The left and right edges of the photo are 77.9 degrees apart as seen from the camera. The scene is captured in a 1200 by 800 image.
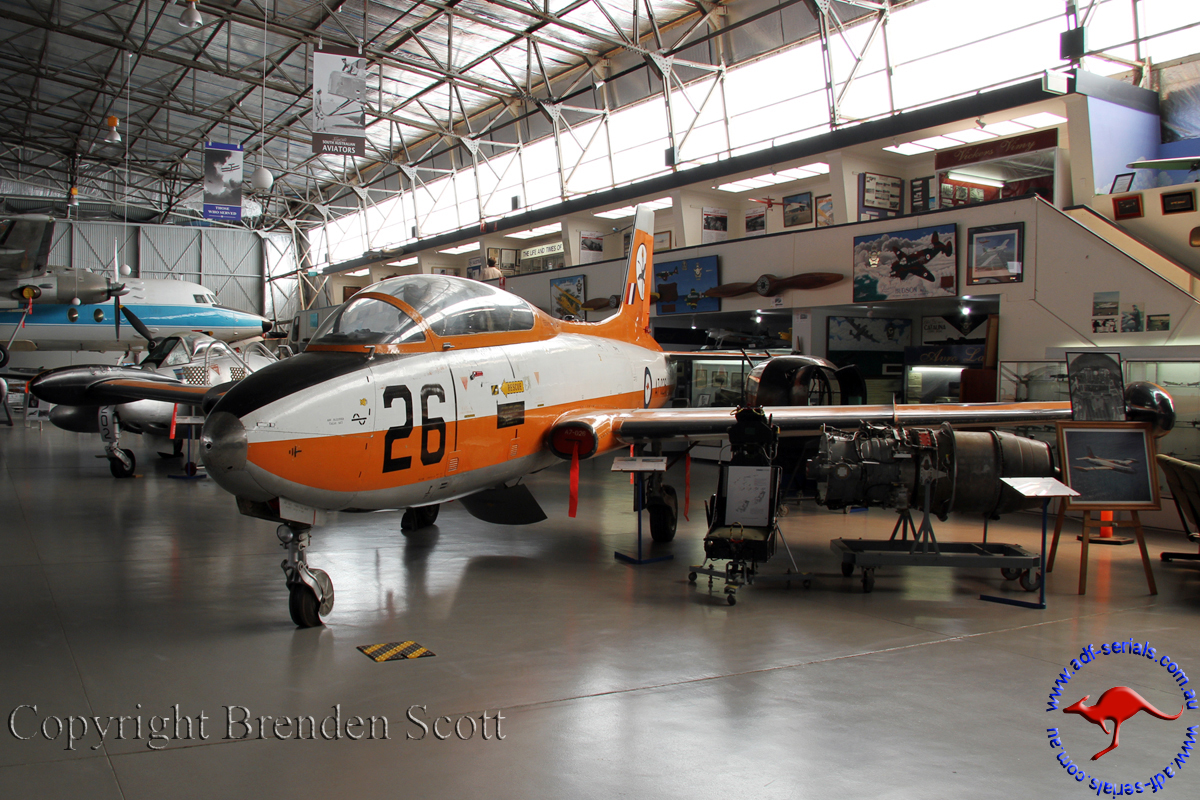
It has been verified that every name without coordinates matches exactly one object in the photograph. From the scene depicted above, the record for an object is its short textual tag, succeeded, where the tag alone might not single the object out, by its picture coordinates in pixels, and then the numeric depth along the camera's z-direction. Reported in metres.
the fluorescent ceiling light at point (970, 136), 12.76
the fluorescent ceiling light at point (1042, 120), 12.07
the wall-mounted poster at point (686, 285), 15.57
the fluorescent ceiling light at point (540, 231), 23.75
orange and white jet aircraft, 4.59
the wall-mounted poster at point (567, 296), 18.34
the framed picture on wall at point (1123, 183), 10.71
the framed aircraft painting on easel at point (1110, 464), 6.17
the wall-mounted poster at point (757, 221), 17.64
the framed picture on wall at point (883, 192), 14.00
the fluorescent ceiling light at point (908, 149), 13.57
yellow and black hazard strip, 4.50
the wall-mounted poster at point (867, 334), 13.95
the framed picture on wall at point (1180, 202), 9.59
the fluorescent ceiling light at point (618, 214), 20.89
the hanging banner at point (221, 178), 16.02
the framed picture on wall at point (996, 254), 10.49
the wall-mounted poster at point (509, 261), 25.62
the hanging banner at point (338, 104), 11.62
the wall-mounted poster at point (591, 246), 21.28
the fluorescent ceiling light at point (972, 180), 12.87
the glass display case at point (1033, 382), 9.93
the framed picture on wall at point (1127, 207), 9.94
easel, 6.02
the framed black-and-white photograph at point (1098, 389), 6.59
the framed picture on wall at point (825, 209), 16.17
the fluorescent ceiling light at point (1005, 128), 12.30
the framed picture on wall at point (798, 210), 16.59
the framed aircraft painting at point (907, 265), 11.27
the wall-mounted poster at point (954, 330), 13.80
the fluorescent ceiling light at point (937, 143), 13.01
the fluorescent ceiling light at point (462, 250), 27.73
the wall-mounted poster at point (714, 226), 17.52
